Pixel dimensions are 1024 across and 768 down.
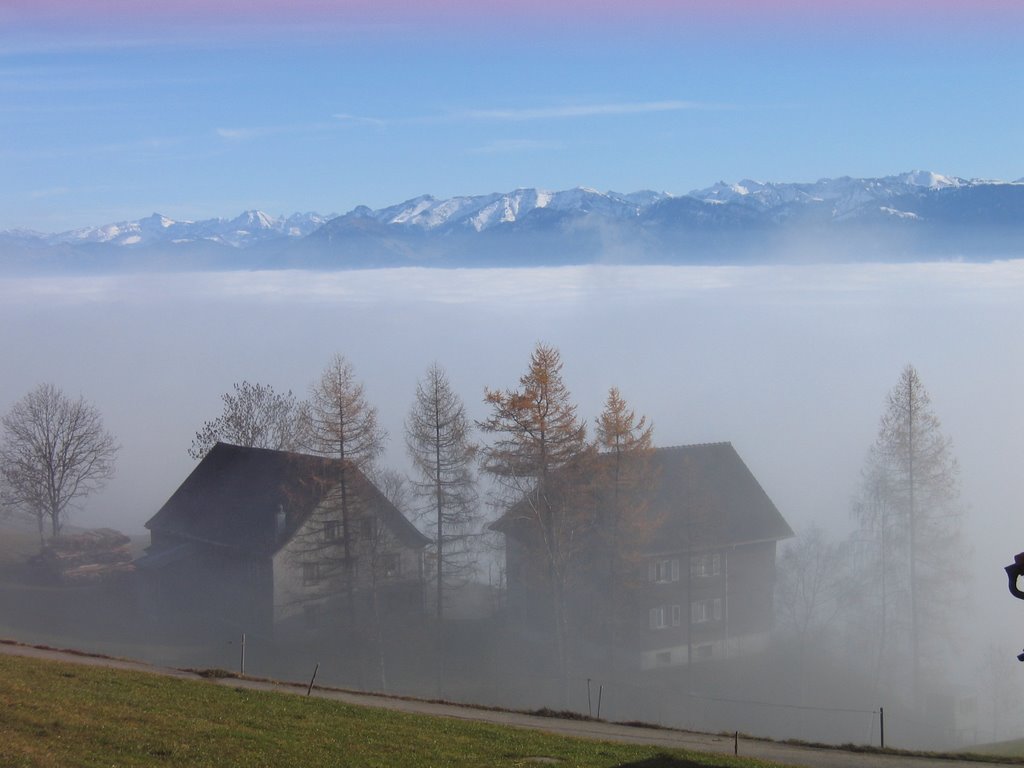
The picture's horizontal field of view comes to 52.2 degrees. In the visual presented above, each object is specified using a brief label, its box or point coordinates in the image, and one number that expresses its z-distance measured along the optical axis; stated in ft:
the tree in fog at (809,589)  192.34
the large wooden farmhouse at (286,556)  164.76
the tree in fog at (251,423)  254.06
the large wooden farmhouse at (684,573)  166.40
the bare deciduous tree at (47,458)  248.11
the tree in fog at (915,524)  172.04
